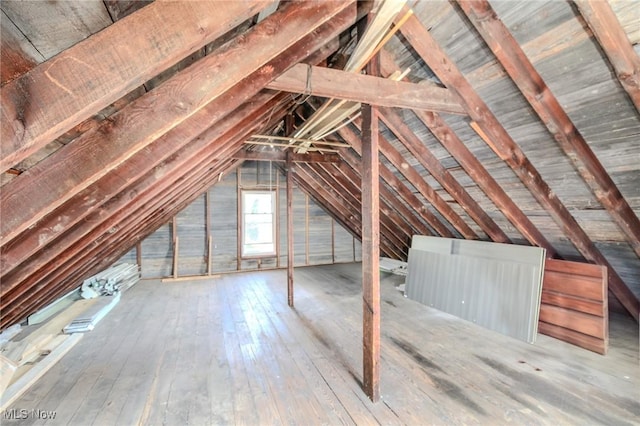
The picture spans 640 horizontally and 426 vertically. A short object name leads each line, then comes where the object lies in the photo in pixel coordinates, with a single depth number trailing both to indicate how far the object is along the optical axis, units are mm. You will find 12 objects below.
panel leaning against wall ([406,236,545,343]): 3174
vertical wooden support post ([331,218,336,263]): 7605
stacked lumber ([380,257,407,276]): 5906
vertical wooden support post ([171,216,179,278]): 6082
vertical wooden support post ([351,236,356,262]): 7781
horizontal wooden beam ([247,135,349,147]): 3453
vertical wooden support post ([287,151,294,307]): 4312
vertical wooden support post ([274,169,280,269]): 7008
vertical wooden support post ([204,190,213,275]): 6430
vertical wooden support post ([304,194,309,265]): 7320
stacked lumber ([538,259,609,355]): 2818
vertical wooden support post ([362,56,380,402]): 2162
